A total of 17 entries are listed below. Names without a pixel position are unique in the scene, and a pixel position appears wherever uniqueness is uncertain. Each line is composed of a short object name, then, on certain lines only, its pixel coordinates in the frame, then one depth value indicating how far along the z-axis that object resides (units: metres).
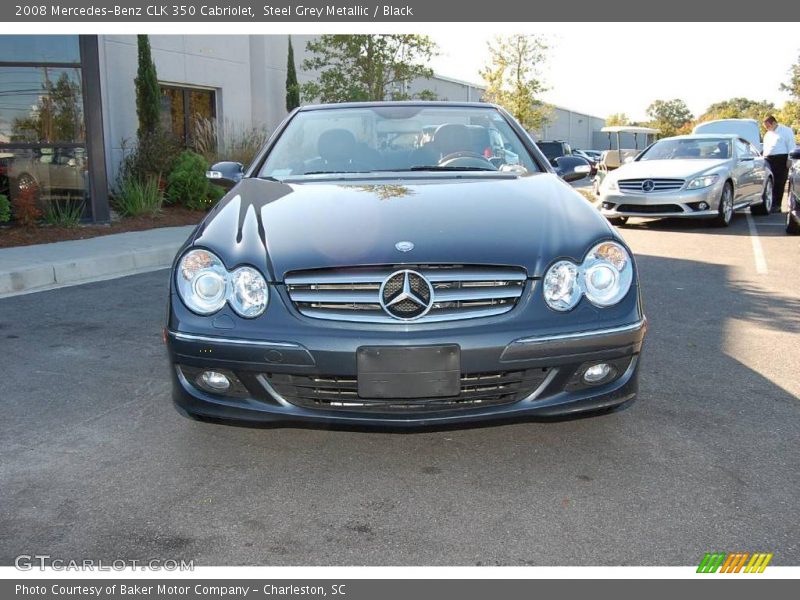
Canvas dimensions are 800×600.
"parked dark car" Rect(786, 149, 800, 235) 9.80
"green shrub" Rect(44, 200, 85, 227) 10.03
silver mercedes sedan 11.14
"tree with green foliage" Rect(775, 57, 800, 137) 41.78
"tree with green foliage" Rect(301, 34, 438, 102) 17.61
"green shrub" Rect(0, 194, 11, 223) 9.50
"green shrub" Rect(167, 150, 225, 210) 12.38
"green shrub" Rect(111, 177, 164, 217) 11.43
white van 20.16
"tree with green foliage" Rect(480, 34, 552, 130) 27.81
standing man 14.59
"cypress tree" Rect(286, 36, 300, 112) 20.20
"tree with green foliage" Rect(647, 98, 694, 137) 103.07
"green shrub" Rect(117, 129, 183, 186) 12.67
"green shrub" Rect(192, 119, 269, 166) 14.12
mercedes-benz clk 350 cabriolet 2.74
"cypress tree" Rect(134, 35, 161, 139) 13.96
